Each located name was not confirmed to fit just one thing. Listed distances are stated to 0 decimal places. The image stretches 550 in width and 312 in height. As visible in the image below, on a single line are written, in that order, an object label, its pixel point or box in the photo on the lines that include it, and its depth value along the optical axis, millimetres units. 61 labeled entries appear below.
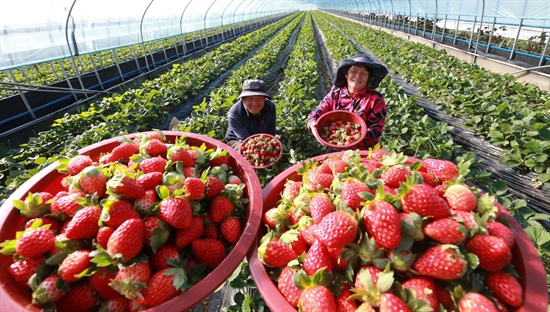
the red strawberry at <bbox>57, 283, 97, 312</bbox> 300
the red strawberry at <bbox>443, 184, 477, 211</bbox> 322
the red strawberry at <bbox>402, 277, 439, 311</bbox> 260
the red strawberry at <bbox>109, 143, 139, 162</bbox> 470
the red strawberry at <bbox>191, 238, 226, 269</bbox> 351
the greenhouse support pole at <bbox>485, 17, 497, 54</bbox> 8148
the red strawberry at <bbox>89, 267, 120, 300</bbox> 301
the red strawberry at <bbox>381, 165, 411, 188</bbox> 369
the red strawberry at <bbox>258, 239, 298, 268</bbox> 321
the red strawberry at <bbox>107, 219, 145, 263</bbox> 298
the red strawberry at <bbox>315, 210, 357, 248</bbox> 292
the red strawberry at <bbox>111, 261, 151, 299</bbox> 288
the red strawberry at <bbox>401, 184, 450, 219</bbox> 303
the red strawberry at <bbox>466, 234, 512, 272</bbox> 272
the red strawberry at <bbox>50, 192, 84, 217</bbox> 347
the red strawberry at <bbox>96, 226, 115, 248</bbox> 315
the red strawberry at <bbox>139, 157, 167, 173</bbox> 416
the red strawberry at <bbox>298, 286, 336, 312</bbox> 266
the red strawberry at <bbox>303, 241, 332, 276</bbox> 300
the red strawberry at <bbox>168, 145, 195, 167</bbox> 437
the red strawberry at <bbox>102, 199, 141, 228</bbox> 322
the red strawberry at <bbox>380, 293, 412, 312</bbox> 246
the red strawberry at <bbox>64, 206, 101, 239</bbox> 320
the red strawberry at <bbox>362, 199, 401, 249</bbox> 279
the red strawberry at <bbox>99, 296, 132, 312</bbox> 303
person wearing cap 894
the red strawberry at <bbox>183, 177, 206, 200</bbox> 368
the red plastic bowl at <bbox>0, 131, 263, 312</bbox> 284
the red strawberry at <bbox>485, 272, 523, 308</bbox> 258
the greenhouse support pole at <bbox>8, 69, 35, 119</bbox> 4788
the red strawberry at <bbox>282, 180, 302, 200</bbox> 406
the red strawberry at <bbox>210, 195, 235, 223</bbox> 391
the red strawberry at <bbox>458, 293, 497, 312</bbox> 244
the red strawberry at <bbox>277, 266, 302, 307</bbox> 292
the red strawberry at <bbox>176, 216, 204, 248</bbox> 348
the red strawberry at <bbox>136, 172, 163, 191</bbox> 381
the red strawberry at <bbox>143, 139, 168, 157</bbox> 469
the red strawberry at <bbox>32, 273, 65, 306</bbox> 281
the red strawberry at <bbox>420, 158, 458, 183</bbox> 392
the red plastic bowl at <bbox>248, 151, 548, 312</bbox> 257
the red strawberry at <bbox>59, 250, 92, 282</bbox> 294
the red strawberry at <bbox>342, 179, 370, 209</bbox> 331
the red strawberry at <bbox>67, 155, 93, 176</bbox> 420
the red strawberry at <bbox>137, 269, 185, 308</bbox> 298
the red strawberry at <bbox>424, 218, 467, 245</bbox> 277
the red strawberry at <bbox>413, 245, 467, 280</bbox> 261
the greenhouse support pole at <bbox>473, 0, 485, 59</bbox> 8190
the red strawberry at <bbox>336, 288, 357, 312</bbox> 274
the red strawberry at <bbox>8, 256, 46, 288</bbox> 302
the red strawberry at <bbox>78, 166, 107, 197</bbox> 359
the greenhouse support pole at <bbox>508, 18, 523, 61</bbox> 6952
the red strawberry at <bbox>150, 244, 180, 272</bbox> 328
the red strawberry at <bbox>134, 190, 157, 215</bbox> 354
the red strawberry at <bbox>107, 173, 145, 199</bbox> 341
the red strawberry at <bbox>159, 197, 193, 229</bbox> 330
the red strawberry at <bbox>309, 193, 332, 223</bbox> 331
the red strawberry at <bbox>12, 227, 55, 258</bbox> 301
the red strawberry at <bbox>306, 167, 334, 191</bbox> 390
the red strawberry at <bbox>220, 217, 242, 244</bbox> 375
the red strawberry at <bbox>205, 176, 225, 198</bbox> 407
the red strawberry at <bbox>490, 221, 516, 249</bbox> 298
